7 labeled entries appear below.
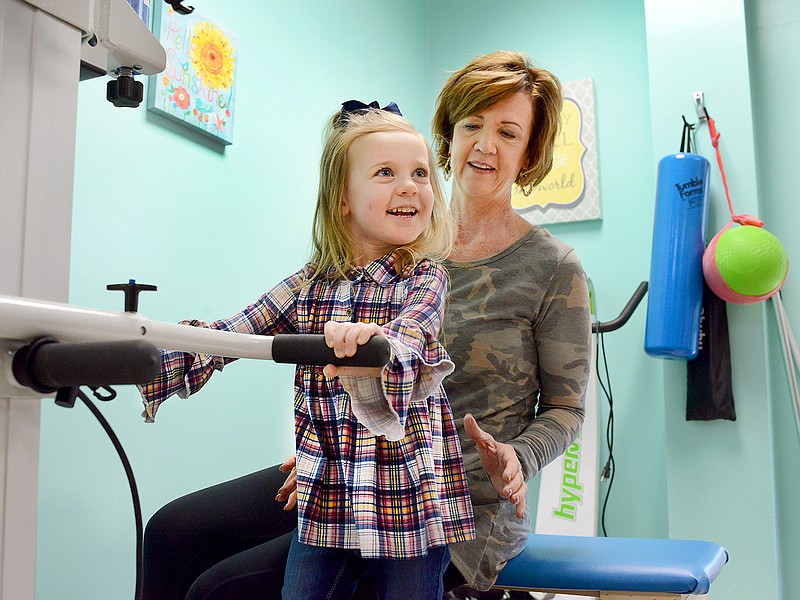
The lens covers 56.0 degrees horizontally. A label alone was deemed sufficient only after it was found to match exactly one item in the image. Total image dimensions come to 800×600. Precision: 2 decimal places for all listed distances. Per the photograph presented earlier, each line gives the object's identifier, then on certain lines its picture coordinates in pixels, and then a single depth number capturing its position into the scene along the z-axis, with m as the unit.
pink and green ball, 2.16
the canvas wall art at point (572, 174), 2.97
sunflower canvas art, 1.94
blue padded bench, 1.19
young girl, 0.99
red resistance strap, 2.30
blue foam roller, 2.30
